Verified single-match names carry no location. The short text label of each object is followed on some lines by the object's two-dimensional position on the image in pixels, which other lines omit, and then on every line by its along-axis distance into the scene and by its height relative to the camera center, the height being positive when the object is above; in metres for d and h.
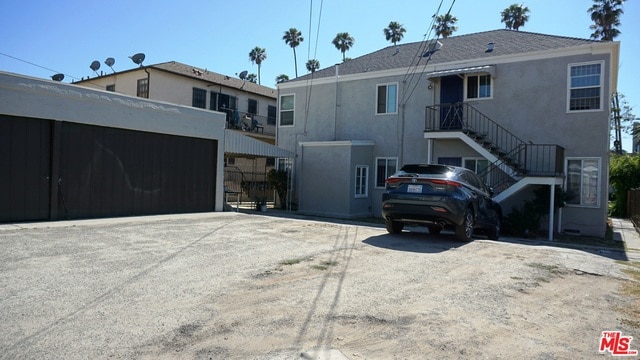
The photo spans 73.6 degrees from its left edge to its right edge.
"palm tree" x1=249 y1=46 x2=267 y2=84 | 61.81 +17.76
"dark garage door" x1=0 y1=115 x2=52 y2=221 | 10.40 +0.03
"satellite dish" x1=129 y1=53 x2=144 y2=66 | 24.17 +6.54
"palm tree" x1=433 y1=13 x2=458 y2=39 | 41.12 +15.41
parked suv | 9.37 -0.33
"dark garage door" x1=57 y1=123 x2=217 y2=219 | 11.70 +0.02
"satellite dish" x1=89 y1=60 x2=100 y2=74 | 27.93 +6.99
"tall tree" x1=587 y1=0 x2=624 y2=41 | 36.03 +14.69
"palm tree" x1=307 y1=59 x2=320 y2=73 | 59.18 +16.15
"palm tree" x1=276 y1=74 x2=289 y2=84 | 63.39 +15.17
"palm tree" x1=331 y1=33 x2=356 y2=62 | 51.78 +16.98
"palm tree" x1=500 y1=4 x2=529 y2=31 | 38.84 +15.65
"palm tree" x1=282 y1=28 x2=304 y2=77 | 54.38 +18.04
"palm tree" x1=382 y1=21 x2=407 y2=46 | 48.22 +17.15
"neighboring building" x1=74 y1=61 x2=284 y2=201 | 24.22 +5.02
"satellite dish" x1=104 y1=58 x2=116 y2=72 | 26.41 +6.84
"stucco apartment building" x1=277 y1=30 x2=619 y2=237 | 14.73 +2.70
